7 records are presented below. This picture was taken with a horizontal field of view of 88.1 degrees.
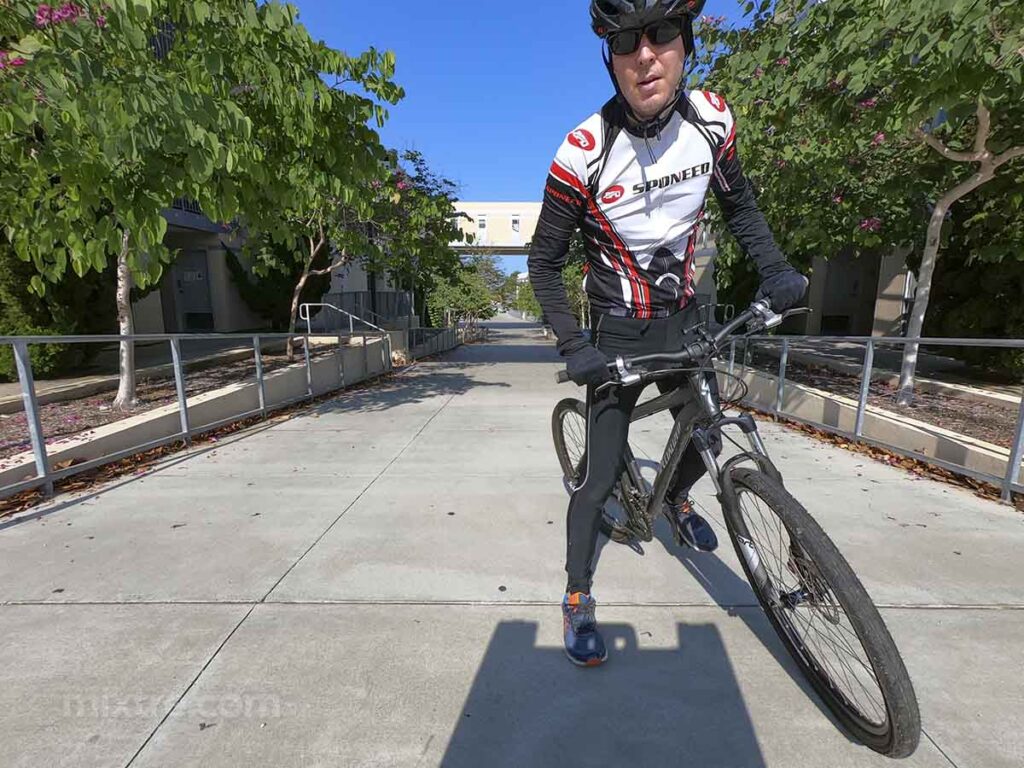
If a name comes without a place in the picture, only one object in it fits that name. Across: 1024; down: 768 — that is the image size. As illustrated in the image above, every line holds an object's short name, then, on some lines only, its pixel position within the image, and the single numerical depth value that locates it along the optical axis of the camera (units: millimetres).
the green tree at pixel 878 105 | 3645
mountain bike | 1487
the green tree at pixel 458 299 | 25266
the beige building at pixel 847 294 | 13344
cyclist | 1773
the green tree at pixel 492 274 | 44281
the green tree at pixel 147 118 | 3051
